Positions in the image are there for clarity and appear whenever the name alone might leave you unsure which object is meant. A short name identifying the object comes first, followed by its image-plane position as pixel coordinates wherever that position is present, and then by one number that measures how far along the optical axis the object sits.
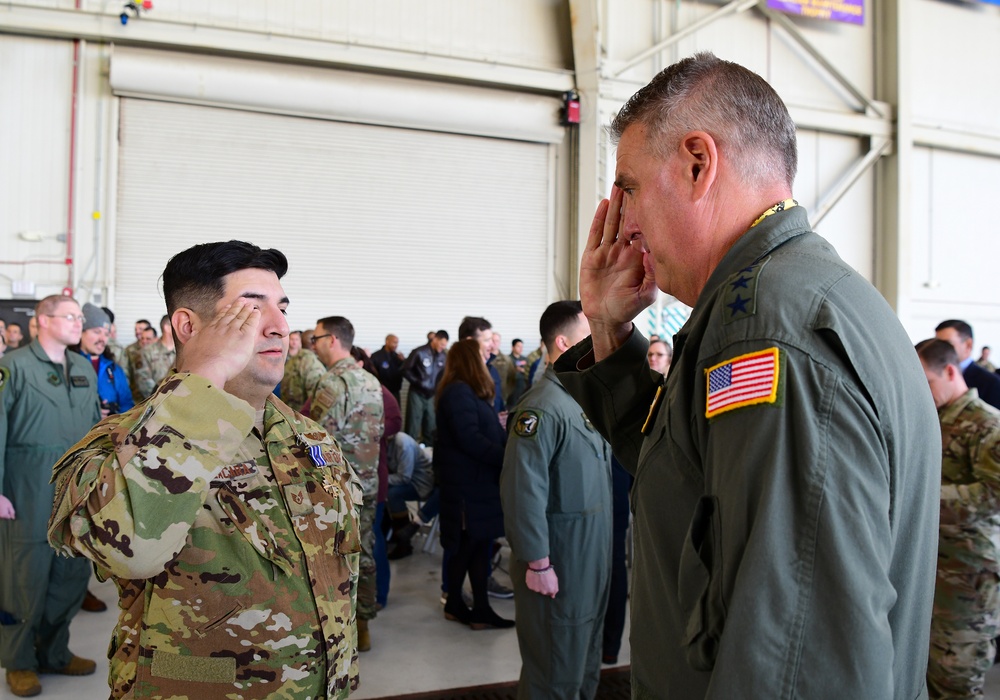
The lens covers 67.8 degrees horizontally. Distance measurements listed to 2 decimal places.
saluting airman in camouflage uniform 1.39
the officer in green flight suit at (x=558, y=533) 2.98
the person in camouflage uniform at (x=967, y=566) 2.99
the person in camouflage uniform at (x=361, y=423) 4.23
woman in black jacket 4.36
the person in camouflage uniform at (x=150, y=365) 7.43
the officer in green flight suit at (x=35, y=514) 3.57
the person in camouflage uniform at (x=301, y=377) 5.77
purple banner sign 10.98
